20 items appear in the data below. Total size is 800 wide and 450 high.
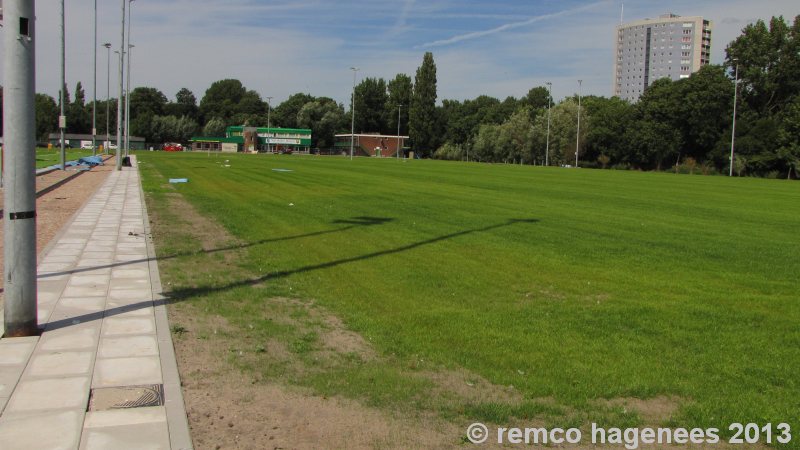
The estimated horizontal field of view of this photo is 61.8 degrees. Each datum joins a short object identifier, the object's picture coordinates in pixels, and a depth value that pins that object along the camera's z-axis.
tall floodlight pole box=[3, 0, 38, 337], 6.58
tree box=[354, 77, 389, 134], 158.25
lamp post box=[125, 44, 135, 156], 55.09
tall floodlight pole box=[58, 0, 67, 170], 37.38
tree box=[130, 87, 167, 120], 159.50
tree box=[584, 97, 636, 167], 99.50
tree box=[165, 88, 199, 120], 173.12
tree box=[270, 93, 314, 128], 163.88
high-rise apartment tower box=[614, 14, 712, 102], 185.00
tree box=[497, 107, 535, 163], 107.88
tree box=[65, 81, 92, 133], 149.62
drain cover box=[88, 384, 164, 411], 5.00
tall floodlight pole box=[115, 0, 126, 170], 42.54
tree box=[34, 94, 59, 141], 123.69
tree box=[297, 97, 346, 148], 153.38
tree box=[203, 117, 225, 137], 161.38
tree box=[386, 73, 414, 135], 149.75
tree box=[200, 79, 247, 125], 180.00
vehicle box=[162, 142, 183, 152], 128.35
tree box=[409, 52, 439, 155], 131.00
